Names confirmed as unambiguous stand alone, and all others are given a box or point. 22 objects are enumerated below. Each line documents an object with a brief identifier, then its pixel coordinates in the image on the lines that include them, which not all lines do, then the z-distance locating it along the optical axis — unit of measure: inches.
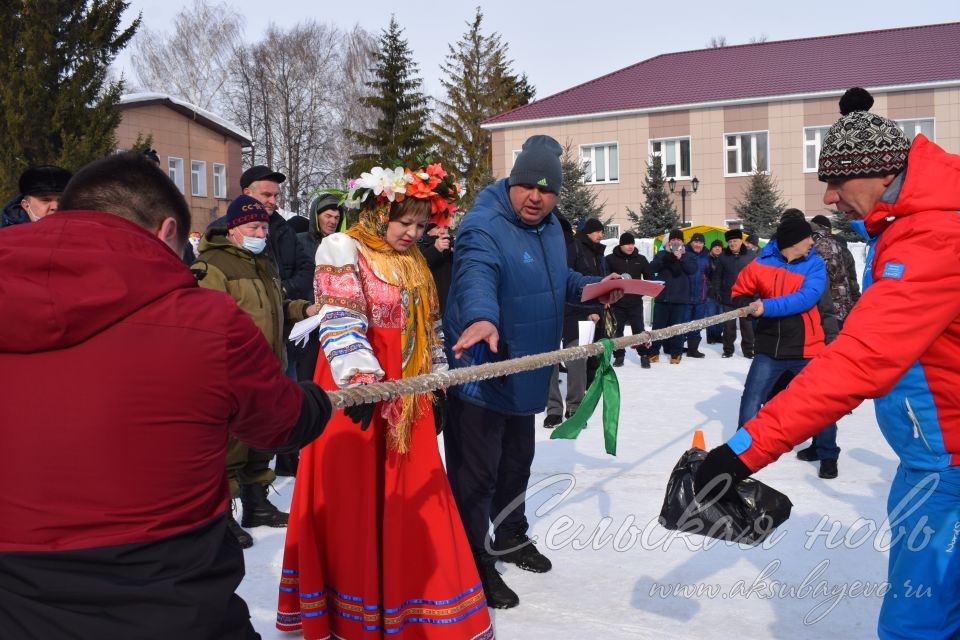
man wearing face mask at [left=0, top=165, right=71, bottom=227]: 163.8
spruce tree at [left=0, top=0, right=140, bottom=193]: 681.6
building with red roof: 1024.9
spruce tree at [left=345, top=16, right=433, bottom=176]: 1208.8
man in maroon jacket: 61.9
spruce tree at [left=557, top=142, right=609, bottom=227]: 989.2
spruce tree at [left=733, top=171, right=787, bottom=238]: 1008.2
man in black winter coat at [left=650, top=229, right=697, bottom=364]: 487.2
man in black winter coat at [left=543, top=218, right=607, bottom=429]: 312.0
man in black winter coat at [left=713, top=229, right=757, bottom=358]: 489.7
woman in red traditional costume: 123.4
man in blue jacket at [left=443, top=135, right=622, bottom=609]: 140.7
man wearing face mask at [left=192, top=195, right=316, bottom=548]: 172.1
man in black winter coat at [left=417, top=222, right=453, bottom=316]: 239.8
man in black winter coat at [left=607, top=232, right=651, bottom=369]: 457.7
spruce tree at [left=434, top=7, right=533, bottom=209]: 1408.7
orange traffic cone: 115.3
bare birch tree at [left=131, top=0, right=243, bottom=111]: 1568.7
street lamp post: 1003.0
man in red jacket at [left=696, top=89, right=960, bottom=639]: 78.0
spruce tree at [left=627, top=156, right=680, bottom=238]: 1029.8
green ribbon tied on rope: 140.8
